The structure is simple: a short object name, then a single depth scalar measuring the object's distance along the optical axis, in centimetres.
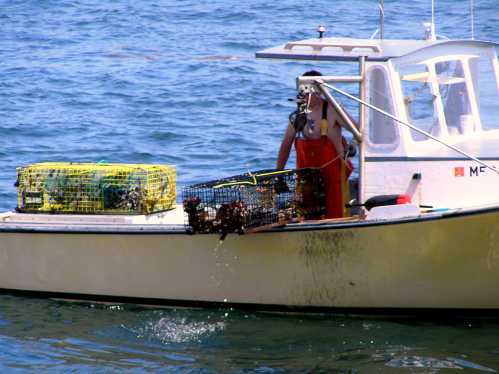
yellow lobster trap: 2156
